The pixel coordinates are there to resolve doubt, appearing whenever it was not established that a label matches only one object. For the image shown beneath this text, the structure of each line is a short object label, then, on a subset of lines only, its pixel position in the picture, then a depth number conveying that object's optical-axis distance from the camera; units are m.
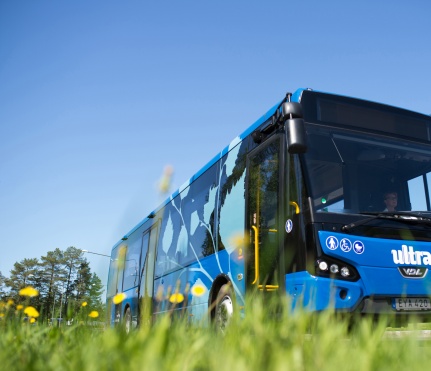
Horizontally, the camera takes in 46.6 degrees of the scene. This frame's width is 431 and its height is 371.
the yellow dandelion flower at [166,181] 2.77
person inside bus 6.12
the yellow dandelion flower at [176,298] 3.83
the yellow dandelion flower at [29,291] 4.21
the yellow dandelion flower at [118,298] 5.16
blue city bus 5.53
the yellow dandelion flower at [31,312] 4.18
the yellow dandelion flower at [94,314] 4.34
